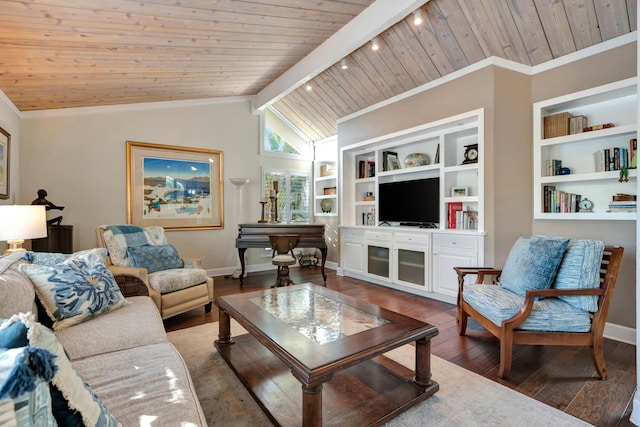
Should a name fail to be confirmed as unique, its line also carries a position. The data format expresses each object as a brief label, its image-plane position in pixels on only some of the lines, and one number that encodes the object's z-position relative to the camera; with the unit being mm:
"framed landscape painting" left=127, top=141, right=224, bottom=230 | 4434
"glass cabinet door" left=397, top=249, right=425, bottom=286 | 3918
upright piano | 4668
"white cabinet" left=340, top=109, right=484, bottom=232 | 3547
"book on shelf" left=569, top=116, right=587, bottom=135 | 2986
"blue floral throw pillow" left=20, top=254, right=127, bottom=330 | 1697
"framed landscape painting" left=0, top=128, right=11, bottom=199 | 3164
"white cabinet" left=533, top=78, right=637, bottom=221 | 2732
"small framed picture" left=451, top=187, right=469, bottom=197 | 3714
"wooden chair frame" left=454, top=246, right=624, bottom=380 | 2010
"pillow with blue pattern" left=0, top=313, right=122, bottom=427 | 685
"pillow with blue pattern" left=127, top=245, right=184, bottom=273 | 3076
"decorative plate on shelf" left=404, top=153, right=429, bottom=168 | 4199
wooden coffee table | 1432
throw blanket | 3143
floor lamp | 4938
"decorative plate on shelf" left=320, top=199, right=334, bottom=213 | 5988
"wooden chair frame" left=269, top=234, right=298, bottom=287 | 4285
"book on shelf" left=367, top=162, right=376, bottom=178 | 4910
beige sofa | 1072
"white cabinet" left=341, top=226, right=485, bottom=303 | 3492
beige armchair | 2653
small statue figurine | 3434
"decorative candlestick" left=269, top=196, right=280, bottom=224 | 5160
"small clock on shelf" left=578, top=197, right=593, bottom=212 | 2963
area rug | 1601
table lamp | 2342
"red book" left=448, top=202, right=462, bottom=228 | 3730
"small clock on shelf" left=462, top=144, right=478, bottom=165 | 3541
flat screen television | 3937
